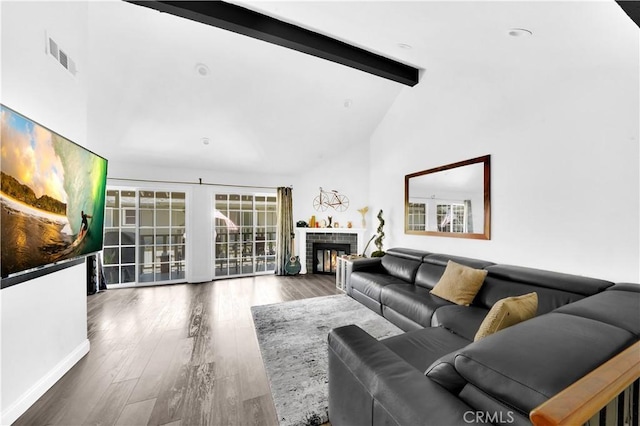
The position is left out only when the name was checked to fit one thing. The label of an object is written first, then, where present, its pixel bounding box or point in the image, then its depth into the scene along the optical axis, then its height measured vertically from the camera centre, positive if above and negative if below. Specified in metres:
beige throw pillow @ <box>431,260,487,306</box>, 2.46 -0.68
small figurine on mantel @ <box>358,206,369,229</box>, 5.13 +0.08
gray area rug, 1.70 -1.25
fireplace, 5.58 -0.92
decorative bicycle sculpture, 5.54 +0.33
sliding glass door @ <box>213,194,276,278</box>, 5.31 -0.40
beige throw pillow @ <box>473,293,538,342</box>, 1.33 -0.53
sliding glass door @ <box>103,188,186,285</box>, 4.59 -0.39
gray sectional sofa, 0.81 -0.61
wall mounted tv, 1.41 +0.11
